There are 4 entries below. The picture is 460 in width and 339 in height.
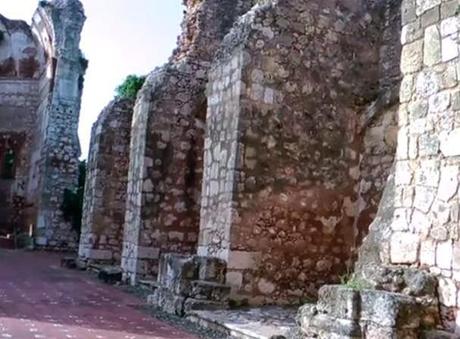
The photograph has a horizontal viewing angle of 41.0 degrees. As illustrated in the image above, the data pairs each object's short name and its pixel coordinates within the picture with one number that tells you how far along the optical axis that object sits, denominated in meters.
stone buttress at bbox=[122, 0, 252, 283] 10.92
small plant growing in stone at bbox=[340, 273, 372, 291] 4.66
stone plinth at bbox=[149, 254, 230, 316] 7.43
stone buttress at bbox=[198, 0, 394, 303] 7.75
